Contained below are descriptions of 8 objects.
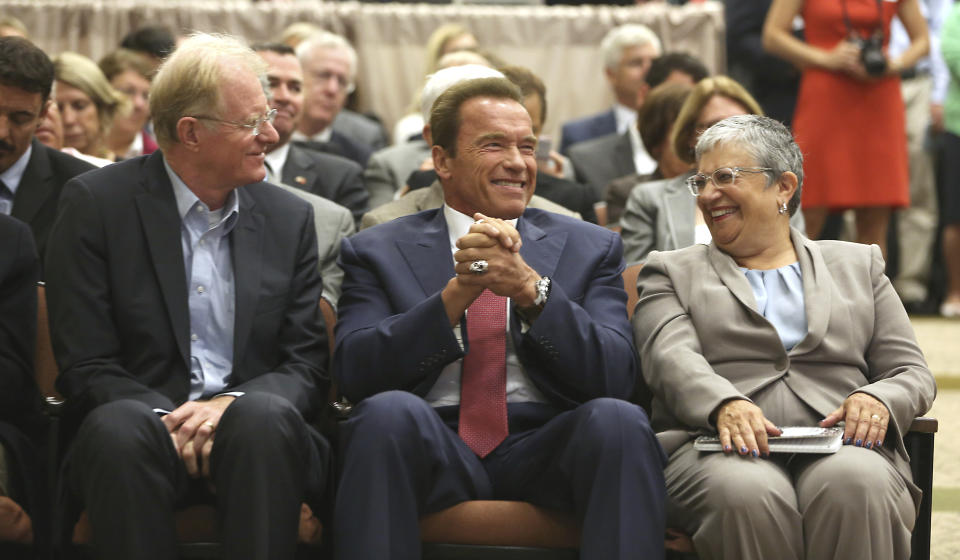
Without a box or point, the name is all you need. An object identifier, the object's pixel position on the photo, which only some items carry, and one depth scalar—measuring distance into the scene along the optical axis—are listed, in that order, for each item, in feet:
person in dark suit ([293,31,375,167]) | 37.22
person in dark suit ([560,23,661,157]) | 39.83
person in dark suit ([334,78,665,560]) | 17.07
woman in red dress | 35.45
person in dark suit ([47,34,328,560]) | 16.96
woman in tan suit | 17.33
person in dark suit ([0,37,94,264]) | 22.34
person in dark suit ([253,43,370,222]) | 29.27
